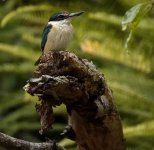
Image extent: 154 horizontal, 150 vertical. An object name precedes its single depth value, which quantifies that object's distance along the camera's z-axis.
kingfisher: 5.42
